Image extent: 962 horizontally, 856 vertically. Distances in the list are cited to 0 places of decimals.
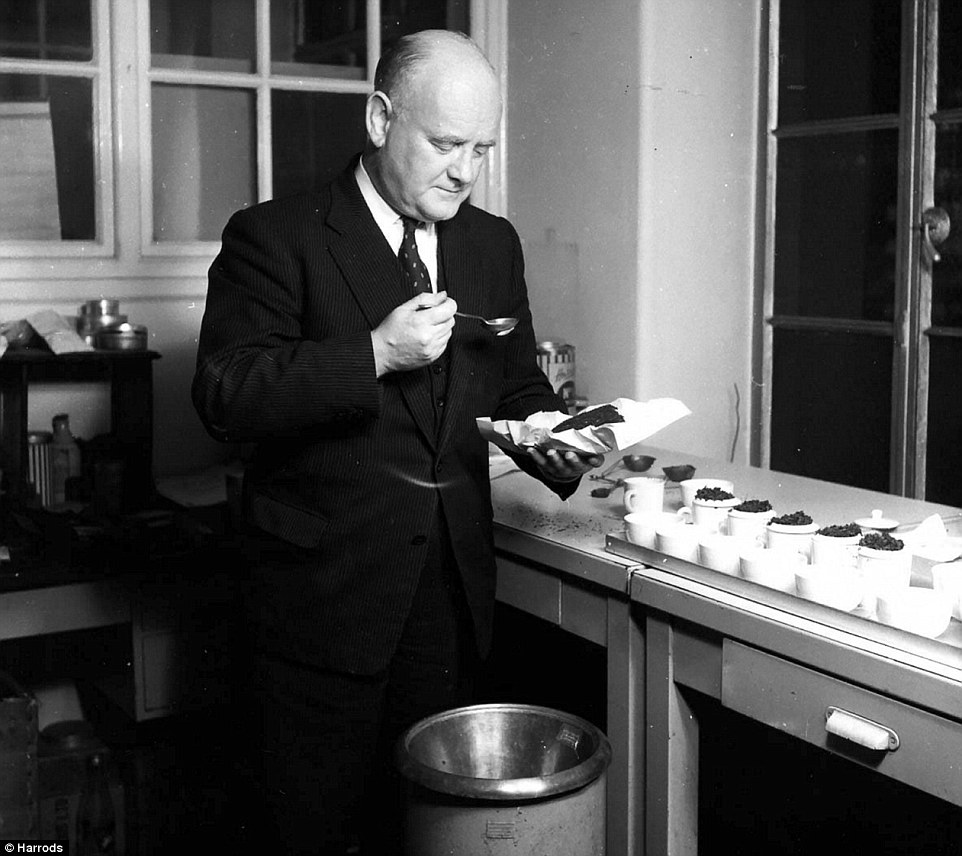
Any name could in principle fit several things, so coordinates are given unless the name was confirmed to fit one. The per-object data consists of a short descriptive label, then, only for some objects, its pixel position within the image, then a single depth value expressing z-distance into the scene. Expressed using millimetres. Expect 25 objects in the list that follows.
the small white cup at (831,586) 1917
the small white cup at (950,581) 1854
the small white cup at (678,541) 2252
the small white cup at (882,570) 1932
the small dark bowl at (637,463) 3164
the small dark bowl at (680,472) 2979
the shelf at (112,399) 3371
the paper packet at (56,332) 3323
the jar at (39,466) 3448
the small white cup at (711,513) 2401
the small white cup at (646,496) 2555
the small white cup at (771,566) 2035
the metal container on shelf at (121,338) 3438
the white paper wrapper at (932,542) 2123
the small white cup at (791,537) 2160
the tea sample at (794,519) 2209
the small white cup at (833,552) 2061
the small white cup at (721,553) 2148
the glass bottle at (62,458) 3477
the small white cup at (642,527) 2344
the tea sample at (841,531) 2146
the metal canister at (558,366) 3811
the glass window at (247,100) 3709
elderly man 2258
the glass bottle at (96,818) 3168
